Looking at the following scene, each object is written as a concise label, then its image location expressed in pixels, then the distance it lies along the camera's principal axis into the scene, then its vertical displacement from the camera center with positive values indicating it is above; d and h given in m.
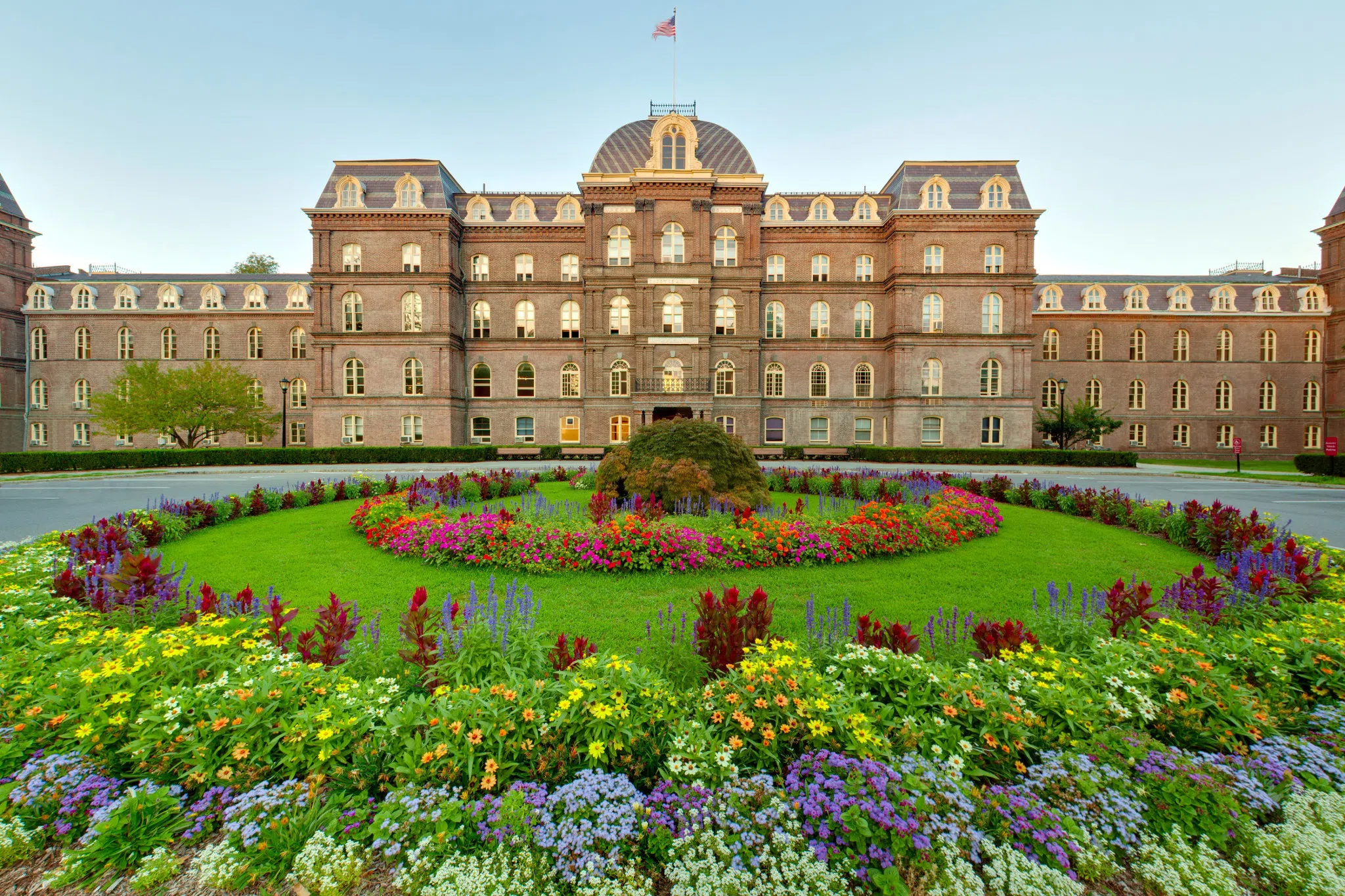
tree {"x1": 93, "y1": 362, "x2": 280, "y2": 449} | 29.06 +2.09
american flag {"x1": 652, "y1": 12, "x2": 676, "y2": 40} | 30.47 +22.77
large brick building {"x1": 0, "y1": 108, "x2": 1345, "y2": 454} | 33.09 +7.71
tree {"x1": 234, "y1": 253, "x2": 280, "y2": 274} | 60.34 +19.52
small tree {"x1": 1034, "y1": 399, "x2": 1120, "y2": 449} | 33.44 +0.78
